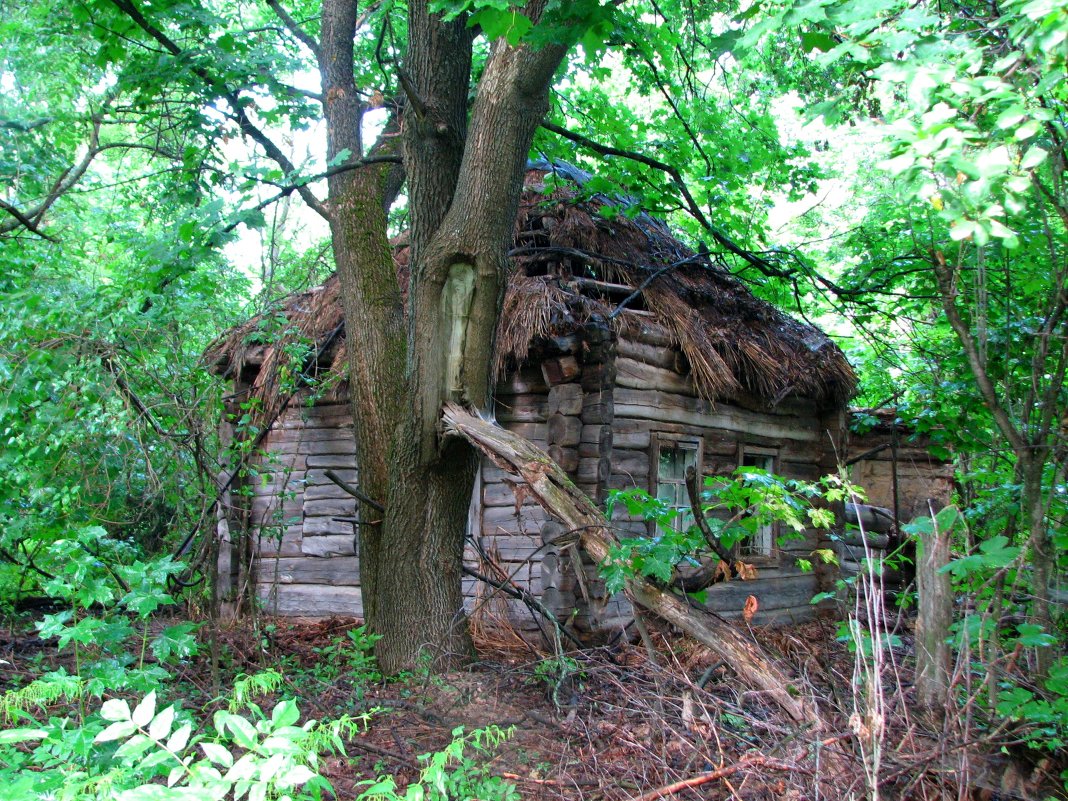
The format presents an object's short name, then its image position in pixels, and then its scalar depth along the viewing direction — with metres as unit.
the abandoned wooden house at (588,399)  6.67
